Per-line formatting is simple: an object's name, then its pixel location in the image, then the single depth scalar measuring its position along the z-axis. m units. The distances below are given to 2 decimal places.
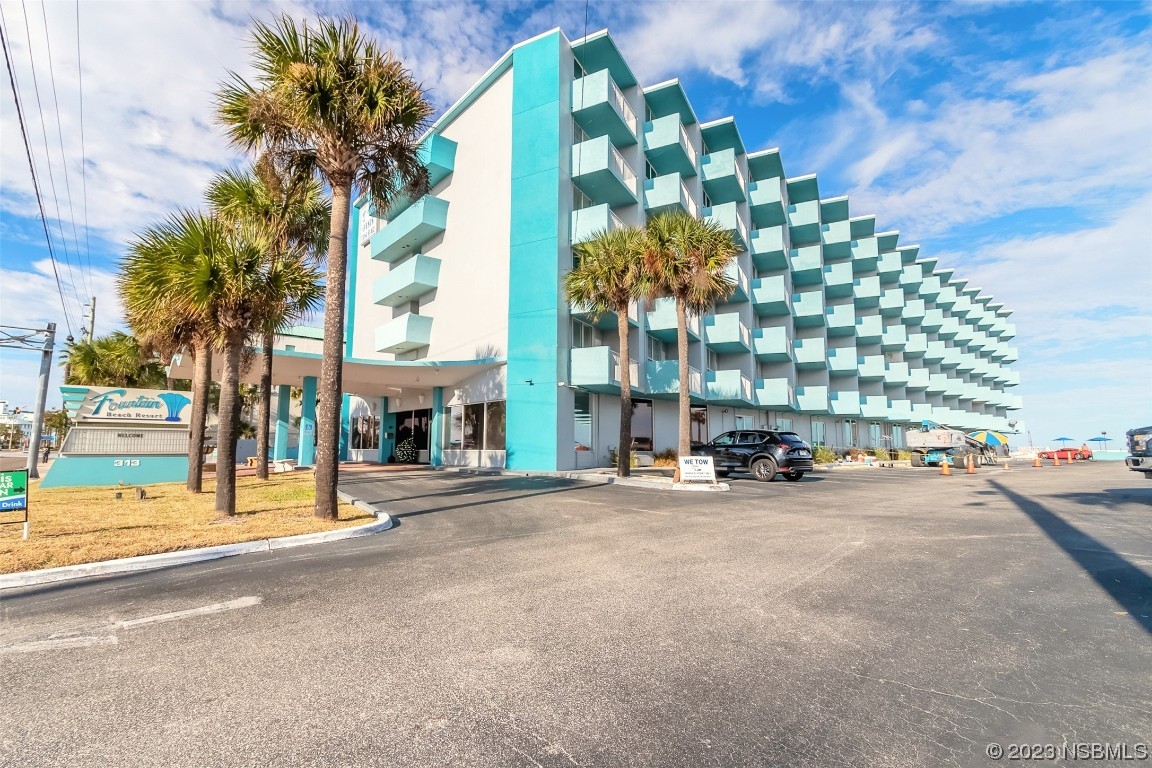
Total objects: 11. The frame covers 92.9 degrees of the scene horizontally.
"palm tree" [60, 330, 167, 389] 29.47
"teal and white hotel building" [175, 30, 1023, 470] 23.70
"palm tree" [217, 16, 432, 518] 10.31
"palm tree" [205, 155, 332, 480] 12.09
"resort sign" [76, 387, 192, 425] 17.88
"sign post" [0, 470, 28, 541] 8.05
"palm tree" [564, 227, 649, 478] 19.36
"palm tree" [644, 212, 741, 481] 18.70
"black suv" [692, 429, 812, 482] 19.78
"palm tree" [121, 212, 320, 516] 10.61
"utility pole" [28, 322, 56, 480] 22.94
